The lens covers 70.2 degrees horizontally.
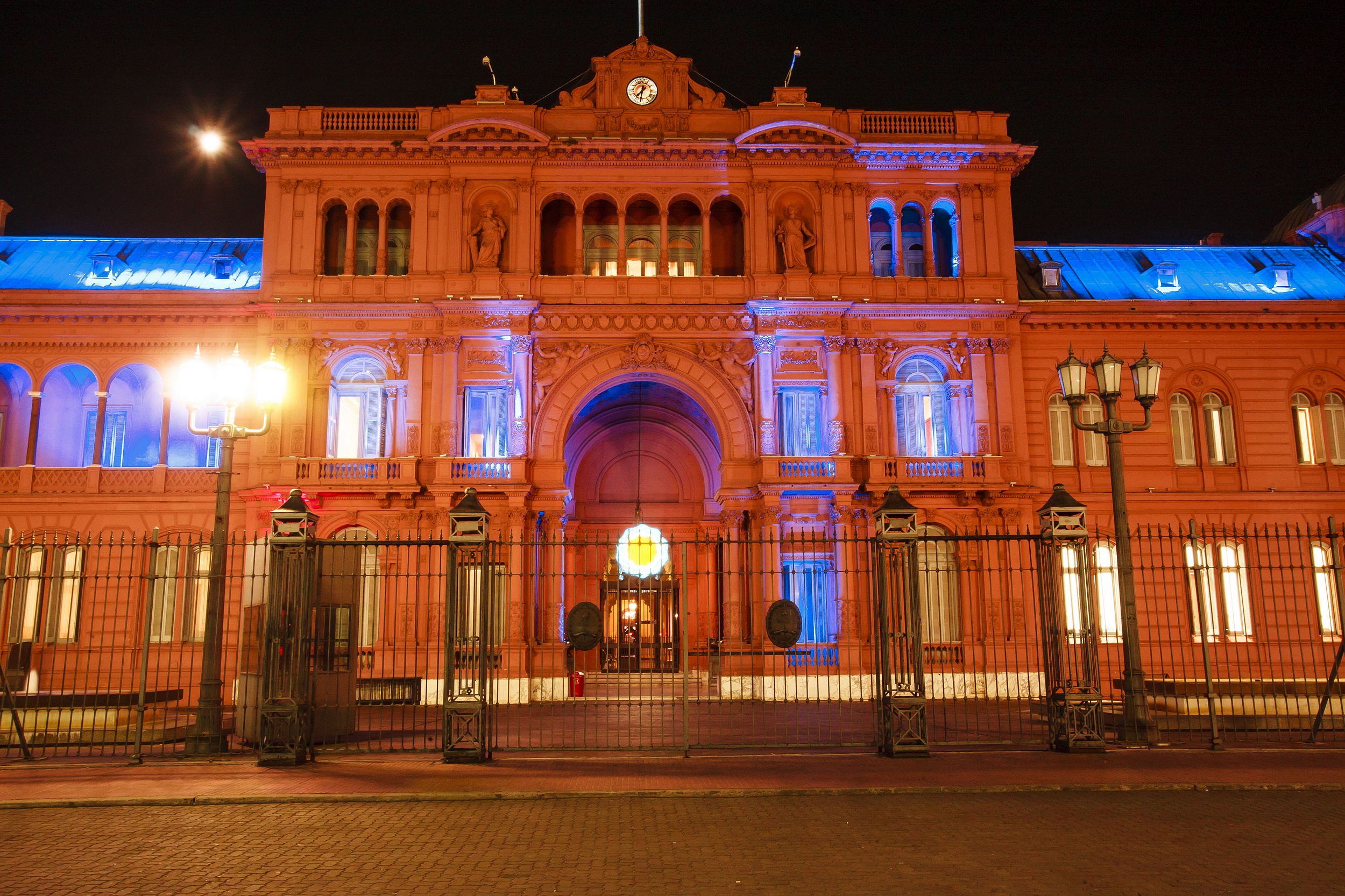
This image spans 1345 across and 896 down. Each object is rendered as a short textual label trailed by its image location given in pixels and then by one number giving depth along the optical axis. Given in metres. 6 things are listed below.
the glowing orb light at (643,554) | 31.14
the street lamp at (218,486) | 15.66
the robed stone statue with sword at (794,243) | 31.14
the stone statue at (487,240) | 30.81
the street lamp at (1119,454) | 16.06
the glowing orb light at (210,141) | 25.08
